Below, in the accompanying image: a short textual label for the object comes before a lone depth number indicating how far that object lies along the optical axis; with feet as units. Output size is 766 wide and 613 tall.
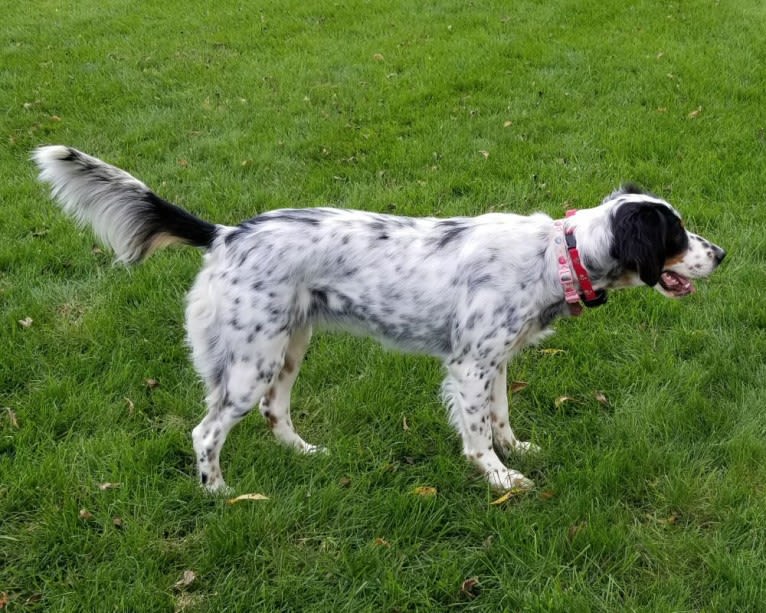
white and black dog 11.01
